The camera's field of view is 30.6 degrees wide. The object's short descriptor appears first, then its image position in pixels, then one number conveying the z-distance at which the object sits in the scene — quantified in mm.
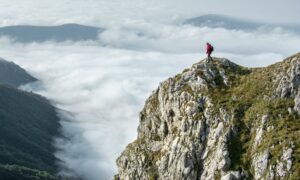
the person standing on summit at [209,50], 80750
